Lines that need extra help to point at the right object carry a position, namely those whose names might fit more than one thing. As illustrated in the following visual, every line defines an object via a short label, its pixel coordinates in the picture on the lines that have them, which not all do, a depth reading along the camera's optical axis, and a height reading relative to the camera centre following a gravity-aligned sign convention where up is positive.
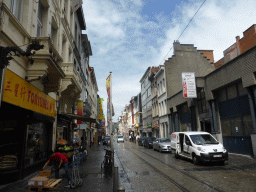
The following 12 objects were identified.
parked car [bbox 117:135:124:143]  48.05 -1.43
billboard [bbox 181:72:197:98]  20.11 +4.66
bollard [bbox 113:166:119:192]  5.26 -1.28
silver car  19.98 -1.30
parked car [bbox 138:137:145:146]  33.31 -1.42
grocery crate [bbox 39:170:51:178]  7.20 -1.37
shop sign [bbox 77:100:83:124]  21.58 +2.90
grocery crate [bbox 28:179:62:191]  6.71 -1.77
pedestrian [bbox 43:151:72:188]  7.26 -0.93
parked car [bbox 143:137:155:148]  27.45 -1.34
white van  10.80 -0.97
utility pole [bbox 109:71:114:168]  9.12 +0.33
